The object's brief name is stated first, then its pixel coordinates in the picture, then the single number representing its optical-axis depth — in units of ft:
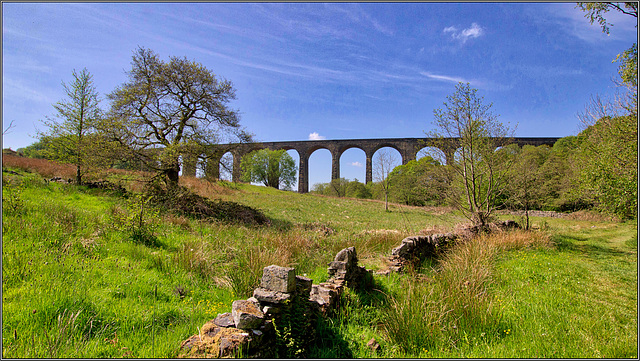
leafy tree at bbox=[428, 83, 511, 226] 36.68
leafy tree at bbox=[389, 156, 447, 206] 38.68
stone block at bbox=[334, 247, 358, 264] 17.69
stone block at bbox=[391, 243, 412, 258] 23.54
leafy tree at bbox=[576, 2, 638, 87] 23.56
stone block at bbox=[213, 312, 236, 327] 9.23
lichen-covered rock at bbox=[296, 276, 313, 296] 11.69
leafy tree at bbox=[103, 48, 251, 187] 40.13
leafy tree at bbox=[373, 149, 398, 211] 98.49
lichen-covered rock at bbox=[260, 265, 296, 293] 10.68
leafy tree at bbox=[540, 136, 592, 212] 39.65
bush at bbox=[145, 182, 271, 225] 37.81
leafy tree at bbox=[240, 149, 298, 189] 176.89
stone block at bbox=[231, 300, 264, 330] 8.98
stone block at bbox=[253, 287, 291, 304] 10.30
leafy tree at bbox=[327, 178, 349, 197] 183.62
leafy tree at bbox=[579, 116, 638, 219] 24.29
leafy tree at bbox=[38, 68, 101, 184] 40.41
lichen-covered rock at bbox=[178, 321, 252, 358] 8.07
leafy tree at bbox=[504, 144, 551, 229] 39.49
